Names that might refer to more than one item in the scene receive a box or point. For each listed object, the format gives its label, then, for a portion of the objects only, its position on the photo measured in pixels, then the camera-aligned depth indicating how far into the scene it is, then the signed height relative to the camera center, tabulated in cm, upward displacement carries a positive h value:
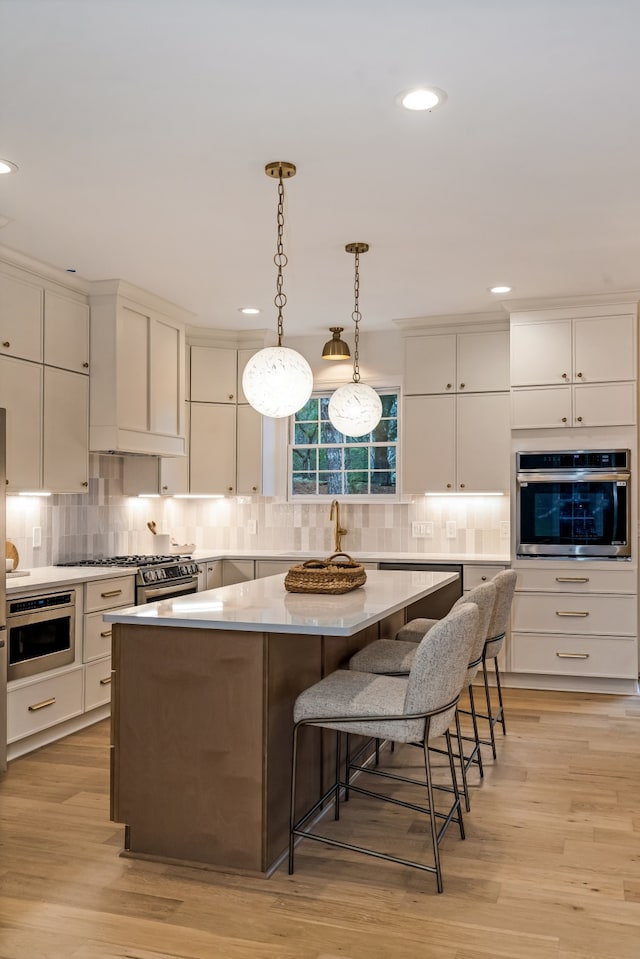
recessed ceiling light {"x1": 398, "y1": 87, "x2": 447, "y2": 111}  266 +133
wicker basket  349 -33
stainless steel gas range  491 -47
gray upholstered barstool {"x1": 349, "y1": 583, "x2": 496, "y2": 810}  327 -66
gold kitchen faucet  629 -23
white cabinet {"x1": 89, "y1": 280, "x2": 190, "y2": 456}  498 +83
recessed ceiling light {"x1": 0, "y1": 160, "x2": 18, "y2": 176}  322 +132
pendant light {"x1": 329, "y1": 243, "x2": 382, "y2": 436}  400 +46
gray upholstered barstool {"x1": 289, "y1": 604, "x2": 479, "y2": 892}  255 -66
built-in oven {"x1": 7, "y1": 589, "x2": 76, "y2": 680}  391 -66
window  639 +36
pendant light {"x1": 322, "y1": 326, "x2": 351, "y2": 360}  478 +88
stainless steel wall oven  519 -1
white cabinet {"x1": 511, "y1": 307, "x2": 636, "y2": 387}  521 +100
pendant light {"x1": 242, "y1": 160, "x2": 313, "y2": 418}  316 +48
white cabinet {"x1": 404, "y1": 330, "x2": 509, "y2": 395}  573 +99
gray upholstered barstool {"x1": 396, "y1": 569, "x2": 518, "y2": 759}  378 -60
